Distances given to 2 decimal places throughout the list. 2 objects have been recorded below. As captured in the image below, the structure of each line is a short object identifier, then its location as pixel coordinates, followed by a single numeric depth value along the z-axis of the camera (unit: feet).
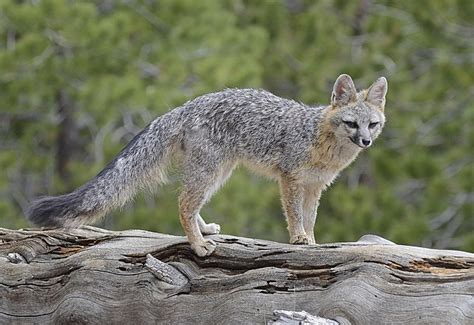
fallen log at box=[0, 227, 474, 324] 36.32
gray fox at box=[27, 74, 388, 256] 42.39
